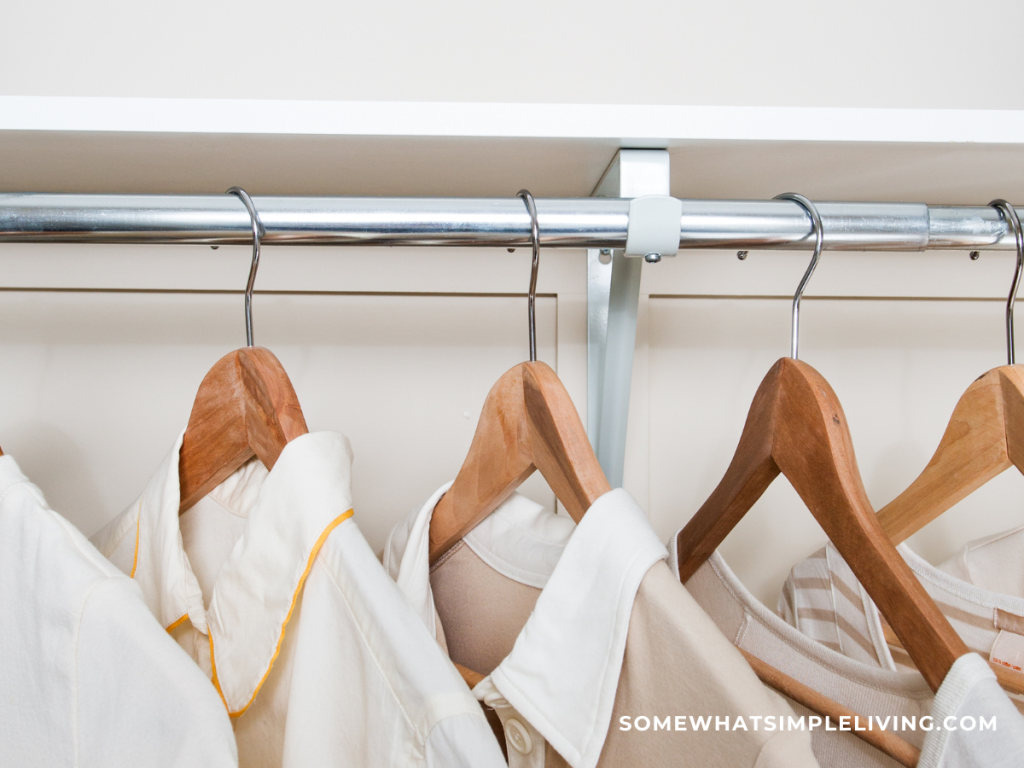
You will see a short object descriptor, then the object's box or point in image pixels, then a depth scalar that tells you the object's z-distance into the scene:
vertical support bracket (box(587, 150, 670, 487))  0.39
